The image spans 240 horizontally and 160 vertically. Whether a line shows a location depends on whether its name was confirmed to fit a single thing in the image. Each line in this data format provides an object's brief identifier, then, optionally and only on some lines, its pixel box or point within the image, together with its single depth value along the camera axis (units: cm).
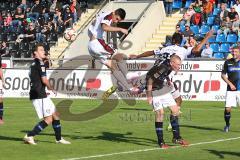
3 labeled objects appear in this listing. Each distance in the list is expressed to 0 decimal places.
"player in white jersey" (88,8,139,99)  1836
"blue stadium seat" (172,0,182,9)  4342
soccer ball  2931
